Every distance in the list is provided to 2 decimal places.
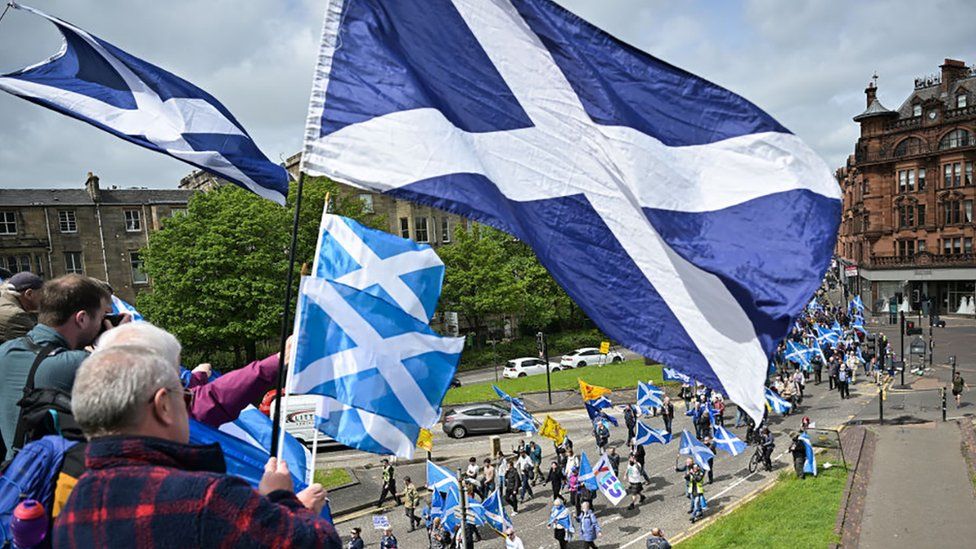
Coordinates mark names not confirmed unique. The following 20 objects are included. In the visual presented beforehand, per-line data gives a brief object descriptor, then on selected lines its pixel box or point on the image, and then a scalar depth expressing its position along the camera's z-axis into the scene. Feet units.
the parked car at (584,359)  150.71
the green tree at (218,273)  125.90
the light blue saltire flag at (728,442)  66.39
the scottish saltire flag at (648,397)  83.46
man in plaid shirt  6.48
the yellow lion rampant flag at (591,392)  77.66
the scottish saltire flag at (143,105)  25.02
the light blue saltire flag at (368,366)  15.44
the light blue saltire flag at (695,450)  63.93
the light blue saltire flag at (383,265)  18.83
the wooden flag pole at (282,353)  12.05
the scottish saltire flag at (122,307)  29.29
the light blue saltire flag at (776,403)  74.49
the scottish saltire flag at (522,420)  73.77
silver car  98.63
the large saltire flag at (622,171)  15.24
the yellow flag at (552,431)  69.31
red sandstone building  199.72
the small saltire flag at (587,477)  58.59
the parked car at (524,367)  141.38
